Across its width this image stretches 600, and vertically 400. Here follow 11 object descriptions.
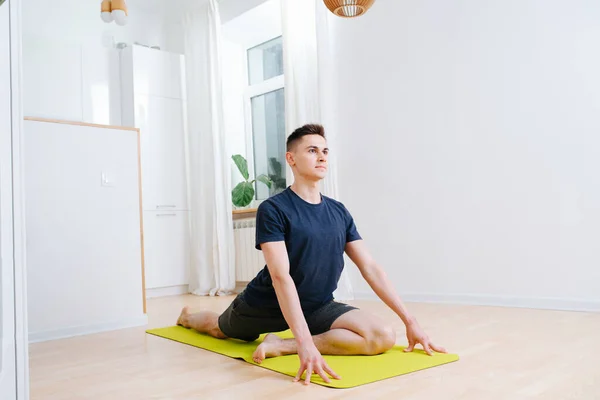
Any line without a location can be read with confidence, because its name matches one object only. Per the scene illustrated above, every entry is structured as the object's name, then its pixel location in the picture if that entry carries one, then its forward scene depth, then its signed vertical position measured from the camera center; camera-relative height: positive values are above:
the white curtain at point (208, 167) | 5.58 +0.63
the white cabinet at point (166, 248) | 5.54 -0.13
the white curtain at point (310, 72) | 4.65 +1.28
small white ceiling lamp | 4.39 +1.70
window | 6.08 +1.25
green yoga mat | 1.99 -0.51
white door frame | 1.47 +0.07
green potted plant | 6.05 +0.43
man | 2.31 -0.15
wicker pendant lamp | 3.05 +1.15
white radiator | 5.51 -0.21
